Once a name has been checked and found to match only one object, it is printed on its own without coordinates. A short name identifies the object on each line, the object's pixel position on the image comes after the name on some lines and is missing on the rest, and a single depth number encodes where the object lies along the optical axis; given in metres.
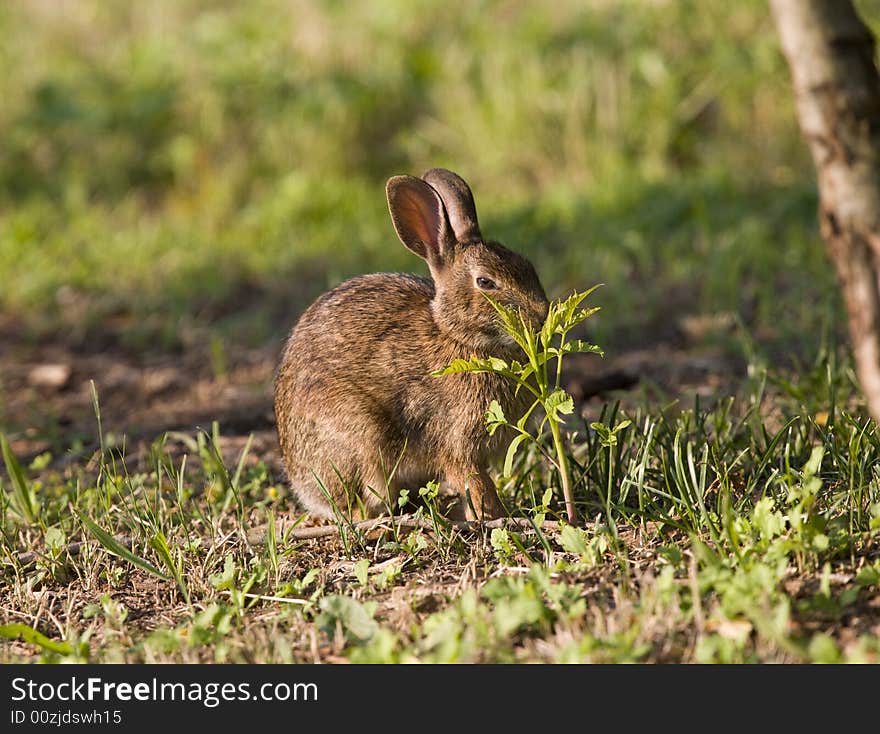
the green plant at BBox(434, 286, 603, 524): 6.77
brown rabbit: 7.65
